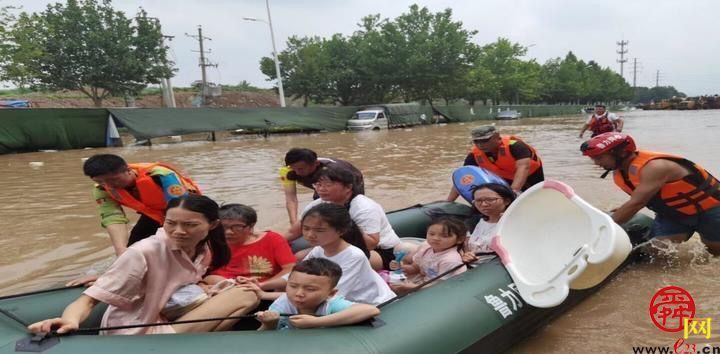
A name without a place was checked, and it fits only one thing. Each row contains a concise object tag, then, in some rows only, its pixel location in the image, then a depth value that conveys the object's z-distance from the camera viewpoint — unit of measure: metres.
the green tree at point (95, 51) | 22.84
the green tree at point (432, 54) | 32.97
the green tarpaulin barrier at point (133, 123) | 12.80
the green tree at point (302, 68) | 32.69
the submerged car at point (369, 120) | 22.22
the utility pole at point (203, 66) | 33.62
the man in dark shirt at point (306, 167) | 3.48
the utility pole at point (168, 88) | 26.52
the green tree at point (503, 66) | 44.00
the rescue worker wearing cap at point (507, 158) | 4.32
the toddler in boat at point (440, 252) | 2.86
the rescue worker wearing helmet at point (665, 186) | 3.42
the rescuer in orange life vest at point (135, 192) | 3.04
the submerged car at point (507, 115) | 36.01
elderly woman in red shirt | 2.77
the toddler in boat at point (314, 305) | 2.03
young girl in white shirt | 2.39
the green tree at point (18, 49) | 18.61
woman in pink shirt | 1.94
